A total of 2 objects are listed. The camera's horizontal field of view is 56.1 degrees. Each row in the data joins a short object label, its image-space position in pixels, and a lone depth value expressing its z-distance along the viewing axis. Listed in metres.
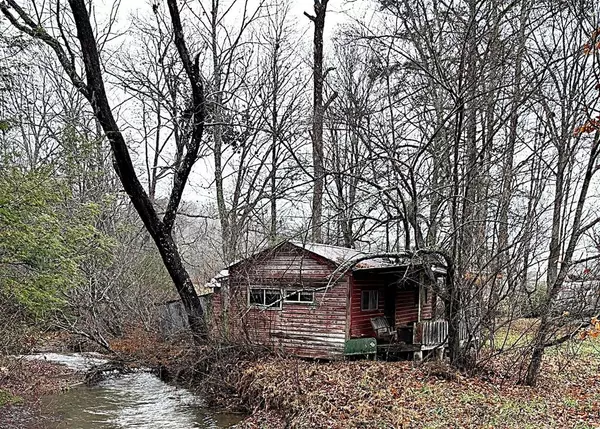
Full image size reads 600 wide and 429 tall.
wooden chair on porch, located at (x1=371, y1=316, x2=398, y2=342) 14.93
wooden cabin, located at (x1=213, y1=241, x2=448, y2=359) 14.10
